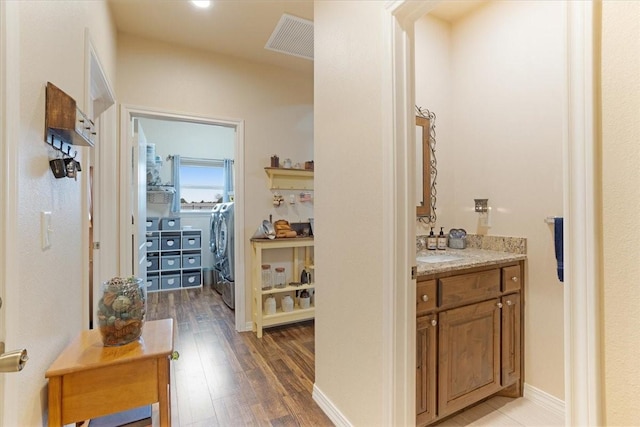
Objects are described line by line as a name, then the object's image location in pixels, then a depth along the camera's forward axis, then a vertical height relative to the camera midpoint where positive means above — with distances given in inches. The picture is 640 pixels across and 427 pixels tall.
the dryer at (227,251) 141.9 -19.0
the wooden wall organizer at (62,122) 40.2 +13.1
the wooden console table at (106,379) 40.8 -24.0
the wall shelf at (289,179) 126.6 +15.5
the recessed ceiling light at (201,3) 88.5 +63.4
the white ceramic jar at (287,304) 125.4 -38.2
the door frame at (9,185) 28.7 +3.1
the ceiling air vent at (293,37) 99.0 +63.8
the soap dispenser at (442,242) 87.9 -8.7
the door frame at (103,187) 90.2 +8.8
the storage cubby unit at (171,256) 186.2 -26.8
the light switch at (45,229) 39.3 -1.9
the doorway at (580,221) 26.3 -0.8
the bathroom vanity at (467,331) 60.6 -26.5
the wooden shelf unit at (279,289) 117.3 -31.0
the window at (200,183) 209.3 +22.3
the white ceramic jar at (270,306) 121.2 -37.7
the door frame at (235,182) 102.6 +12.2
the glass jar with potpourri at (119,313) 48.1 -16.1
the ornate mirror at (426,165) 90.7 +14.9
